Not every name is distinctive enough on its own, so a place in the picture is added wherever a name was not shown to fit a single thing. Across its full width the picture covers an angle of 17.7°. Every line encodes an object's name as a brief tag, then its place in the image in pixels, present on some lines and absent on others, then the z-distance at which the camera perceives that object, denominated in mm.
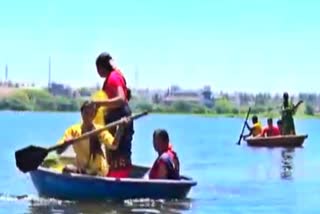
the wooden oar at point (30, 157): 17922
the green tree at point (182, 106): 167500
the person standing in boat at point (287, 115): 38125
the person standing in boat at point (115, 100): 16859
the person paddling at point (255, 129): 40812
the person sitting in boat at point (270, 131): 39444
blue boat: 17297
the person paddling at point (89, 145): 17141
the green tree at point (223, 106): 170000
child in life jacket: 17453
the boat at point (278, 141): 38438
